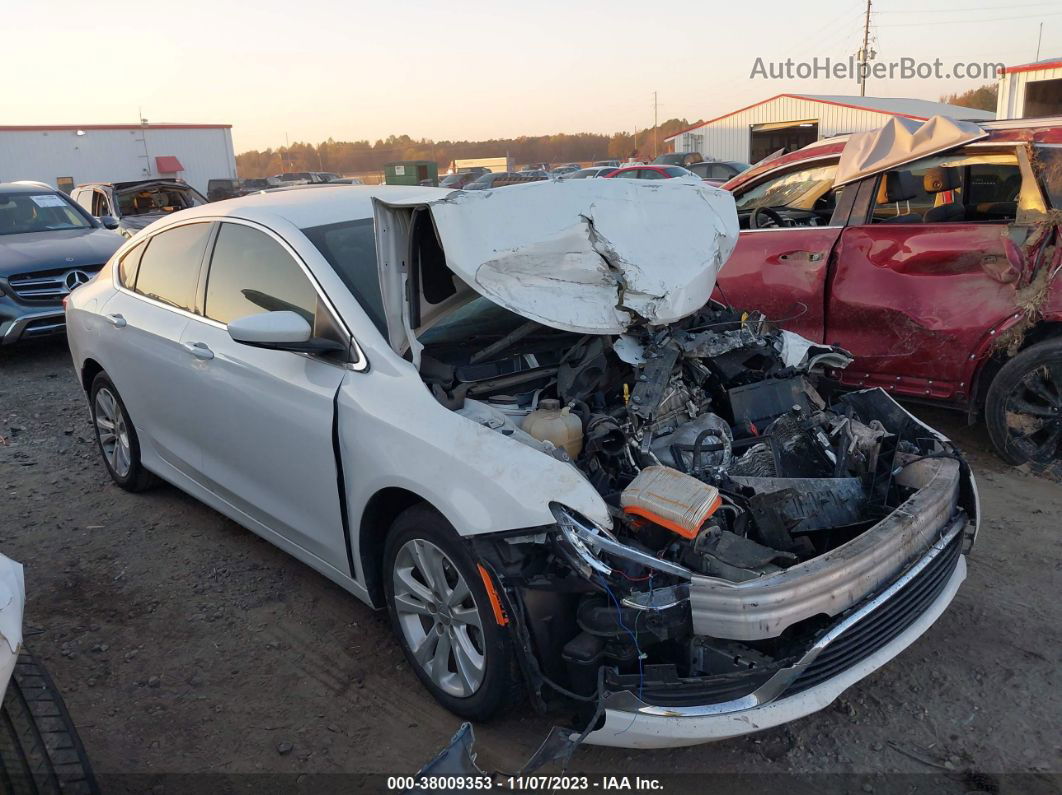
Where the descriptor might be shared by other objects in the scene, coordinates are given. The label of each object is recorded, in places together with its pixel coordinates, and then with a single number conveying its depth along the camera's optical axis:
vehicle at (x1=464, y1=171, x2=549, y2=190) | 23.81
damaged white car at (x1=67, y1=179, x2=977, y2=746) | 2.43
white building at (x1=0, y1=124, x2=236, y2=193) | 37.69
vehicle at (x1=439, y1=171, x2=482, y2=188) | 28.47
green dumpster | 32.46
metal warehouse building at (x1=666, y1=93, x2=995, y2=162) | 32.94
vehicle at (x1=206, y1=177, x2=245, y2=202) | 23.02
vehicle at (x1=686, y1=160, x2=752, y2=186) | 23.45
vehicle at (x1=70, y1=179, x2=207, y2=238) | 13.23
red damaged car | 4.46
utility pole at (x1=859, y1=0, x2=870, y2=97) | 48.31
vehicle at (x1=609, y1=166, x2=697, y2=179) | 19.42
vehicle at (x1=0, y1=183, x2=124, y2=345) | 8.30
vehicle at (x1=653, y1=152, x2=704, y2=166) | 29.73
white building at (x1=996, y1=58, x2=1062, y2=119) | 15.44
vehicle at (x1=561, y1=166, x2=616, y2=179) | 20.90
